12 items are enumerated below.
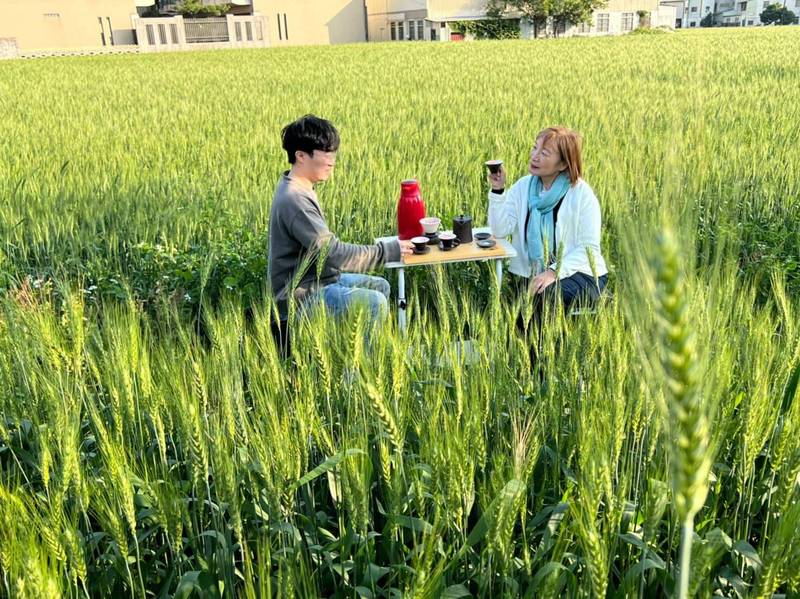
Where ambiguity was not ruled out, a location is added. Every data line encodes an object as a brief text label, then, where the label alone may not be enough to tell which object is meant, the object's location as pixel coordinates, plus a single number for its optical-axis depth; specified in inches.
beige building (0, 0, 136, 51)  1393.9
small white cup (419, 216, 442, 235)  124.4
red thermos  125.3
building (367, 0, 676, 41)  1637.6
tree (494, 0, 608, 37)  1536.7
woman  120.5
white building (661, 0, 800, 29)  2906.0
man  111.5
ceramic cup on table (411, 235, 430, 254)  117.4
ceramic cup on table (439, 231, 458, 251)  119.8
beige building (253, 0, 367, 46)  1636.3
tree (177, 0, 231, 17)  1604.3
